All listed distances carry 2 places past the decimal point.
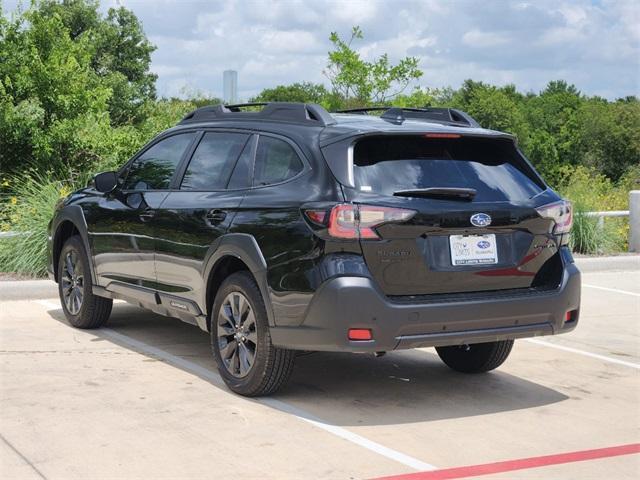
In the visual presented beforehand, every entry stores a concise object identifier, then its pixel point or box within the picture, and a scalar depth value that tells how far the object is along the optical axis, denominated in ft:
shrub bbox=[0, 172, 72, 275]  37.99
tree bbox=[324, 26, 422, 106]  70.23
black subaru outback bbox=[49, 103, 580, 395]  19.13
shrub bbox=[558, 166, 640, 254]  49.78
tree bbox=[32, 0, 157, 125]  133.28
